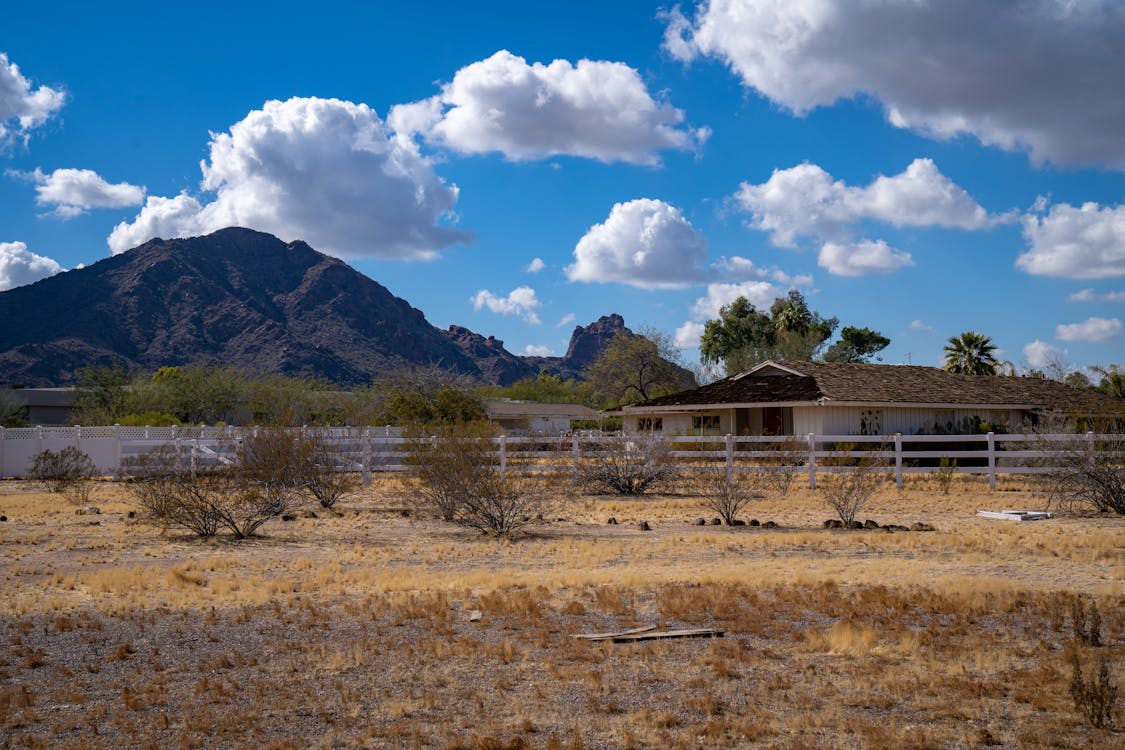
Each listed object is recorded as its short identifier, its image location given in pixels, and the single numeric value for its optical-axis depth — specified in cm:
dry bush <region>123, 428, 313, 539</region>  1711
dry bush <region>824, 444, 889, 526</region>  1822
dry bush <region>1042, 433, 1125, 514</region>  1920
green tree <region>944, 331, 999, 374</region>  6206
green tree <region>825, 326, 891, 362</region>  7825
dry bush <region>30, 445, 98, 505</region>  2824
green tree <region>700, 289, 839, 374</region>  6831
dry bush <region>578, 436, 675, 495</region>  2517
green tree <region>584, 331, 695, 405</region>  7294
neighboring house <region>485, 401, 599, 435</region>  7131
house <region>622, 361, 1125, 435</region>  3834
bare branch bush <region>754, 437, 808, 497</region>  2358
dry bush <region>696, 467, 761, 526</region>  1891
